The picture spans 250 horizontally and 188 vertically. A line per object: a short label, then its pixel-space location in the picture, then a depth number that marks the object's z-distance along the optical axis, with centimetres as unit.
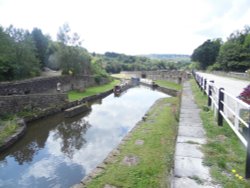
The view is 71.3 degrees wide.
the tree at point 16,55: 1378
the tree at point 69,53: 1753
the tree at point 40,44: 2249
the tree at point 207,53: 3982
